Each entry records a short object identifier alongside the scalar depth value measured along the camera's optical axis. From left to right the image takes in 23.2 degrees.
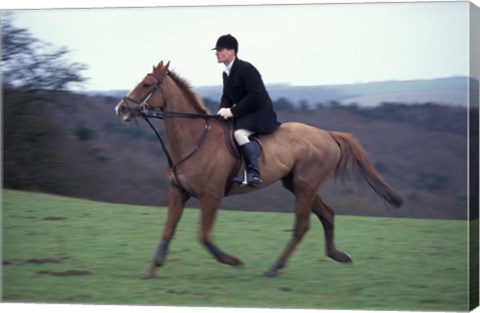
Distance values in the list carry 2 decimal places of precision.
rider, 10.85
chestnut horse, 10.88
